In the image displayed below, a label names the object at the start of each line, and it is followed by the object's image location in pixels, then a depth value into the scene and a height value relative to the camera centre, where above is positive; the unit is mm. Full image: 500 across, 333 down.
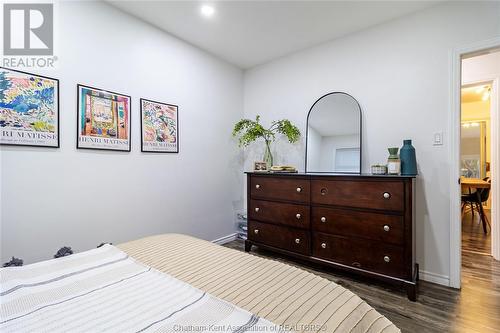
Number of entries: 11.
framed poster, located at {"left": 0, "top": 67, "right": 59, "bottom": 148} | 1655 +404
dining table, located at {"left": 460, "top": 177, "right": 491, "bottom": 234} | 3740 -356
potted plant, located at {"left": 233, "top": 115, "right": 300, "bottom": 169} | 2949 +439
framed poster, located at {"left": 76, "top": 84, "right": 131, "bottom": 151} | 2014 +406
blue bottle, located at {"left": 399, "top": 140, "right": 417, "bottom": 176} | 2146 +53
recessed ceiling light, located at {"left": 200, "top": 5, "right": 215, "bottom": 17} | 2223 +1484
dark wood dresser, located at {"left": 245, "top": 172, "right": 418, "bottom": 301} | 1941 -533
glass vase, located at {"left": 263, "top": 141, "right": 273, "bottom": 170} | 3047 +107
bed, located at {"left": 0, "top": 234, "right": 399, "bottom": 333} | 696 -468
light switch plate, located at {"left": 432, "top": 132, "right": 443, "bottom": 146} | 2174 +249
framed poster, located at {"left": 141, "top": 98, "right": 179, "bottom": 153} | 2447 +411
